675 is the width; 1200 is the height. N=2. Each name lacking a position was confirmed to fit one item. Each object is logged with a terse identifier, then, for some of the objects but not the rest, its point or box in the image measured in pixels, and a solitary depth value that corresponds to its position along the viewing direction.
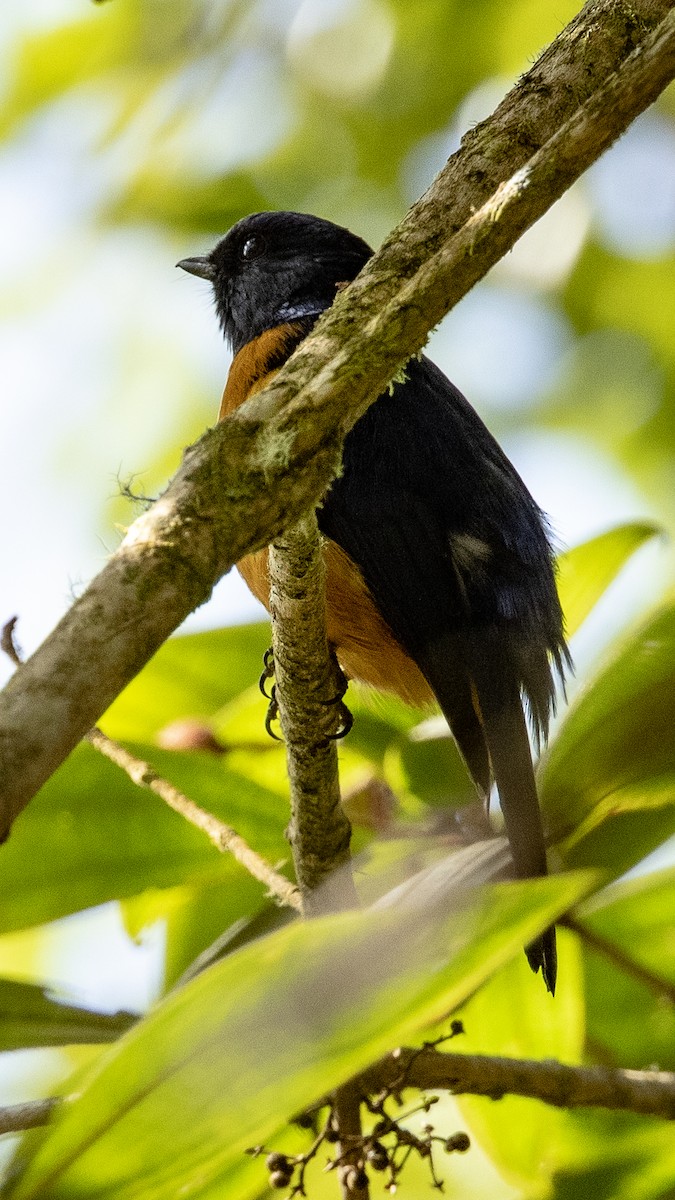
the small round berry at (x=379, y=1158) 3.69
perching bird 5.55
